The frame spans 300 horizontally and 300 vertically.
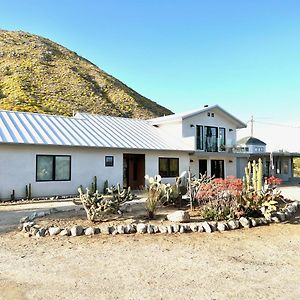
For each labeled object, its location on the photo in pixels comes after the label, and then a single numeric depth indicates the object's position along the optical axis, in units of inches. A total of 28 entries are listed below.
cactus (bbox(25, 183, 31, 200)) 667.4
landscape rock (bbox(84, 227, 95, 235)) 350.0
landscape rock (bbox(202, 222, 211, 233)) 369.1
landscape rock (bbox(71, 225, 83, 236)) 347.9
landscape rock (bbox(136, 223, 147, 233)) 358.9
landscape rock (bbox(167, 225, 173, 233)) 362.7
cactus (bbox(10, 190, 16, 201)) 652.9
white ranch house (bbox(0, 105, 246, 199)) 676.1
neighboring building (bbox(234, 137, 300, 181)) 1147.3
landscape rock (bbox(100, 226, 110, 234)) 354.1
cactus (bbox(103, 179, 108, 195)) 778.2
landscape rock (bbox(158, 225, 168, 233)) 362.4
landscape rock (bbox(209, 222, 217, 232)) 374.0
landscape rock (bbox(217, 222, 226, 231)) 378.0
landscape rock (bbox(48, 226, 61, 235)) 352.1
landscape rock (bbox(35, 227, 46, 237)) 347.2
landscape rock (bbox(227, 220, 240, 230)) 386.0
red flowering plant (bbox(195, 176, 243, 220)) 416.8
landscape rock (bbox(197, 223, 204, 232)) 371.2
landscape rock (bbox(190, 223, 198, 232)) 371.6
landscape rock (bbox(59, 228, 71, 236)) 348.8
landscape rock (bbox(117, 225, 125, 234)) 356.3
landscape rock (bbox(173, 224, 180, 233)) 364.5
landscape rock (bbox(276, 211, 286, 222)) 442.3
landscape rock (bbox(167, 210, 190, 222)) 400.8
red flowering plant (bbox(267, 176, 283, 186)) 545.0
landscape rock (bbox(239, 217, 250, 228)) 396.0
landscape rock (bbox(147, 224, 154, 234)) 358.9
